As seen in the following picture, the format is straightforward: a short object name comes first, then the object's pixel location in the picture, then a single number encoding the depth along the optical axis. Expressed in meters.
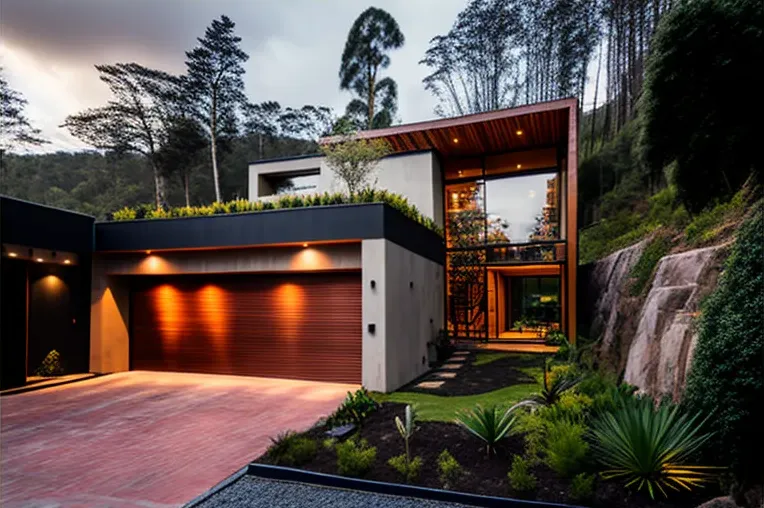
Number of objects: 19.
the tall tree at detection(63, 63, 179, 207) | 23.98
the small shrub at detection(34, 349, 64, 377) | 9.91
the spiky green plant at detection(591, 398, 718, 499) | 3.62
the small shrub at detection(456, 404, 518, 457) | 4.64
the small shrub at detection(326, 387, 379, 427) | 6.03
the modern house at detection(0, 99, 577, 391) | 8.76
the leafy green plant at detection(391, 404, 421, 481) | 4.32
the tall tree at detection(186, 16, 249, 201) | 24.19
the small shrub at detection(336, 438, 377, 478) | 4.40
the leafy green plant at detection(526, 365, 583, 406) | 5.69
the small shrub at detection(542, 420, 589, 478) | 3.90
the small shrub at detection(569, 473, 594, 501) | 3.58
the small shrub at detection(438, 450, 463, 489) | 4.15
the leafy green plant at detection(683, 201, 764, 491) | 3.41
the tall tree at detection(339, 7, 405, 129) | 28.02
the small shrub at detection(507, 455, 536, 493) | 3.80
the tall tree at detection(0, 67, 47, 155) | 21.34
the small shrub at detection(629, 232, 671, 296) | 8.05
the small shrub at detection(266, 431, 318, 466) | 4.77
